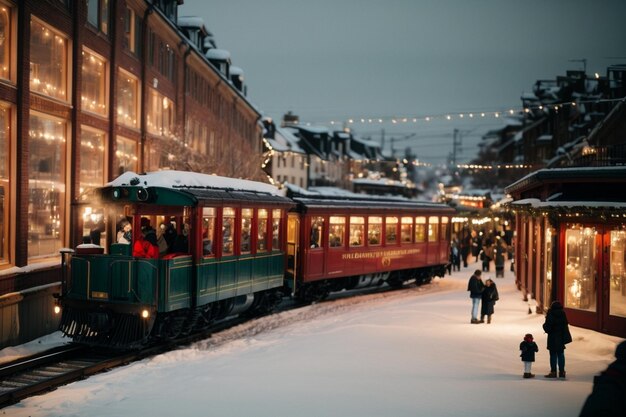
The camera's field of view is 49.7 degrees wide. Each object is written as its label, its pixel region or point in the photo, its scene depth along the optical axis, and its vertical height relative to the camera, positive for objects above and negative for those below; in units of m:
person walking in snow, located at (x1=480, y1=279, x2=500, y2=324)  17.05 -2.42
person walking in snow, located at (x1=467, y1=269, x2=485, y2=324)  17.16 -2.29
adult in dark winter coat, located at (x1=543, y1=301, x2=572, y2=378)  11.49 -2.23
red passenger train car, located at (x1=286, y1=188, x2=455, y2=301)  20.27 -1.35
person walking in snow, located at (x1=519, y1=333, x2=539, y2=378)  11.25 -2.41
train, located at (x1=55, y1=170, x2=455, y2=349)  12.91 -1.21
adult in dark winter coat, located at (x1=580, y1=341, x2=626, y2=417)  9.50 -2.91
